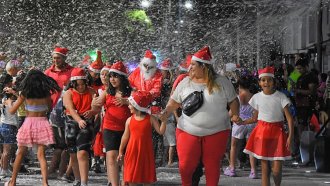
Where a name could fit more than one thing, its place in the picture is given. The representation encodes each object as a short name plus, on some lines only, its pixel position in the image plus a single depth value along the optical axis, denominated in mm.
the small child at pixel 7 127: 11367
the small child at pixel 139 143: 8453
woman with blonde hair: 8109
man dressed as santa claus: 11094
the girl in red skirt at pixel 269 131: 9523
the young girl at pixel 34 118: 9878
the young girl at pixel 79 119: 9742
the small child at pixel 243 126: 12086
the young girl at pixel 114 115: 9219
